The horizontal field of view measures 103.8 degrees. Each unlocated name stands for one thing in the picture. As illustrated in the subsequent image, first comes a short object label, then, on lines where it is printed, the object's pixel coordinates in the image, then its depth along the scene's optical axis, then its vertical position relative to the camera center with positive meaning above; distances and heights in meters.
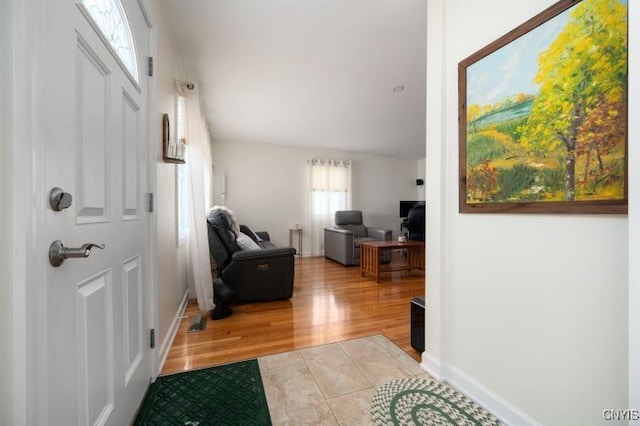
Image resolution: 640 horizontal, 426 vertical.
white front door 0.66 +0.01
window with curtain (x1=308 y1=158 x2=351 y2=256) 5.46 +0.42
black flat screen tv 6.24 +0.11
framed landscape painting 0.87 +0.40
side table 5.34 -0.54
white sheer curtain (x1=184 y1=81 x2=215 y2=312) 2.33 -0.04
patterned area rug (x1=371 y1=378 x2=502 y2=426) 1.19 -0.99
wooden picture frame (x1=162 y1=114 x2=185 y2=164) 1.71 +0.47
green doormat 1.20 -0.99
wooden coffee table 3.55 -0.68
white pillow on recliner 2.82 -0.36
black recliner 2.56 -0.57
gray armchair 4.45 -0.48
